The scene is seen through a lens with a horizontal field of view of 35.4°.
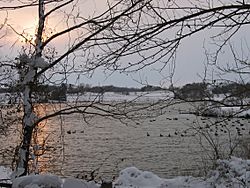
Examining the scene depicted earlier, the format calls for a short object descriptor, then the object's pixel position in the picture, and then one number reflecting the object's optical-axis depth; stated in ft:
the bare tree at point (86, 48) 9.28
